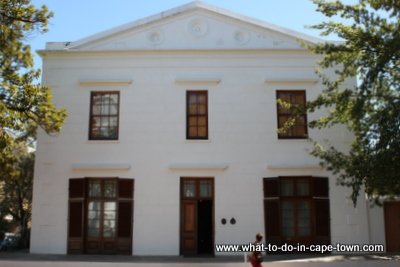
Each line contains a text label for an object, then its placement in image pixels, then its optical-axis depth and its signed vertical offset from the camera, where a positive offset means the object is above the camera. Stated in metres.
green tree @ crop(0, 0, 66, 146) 13.55 +3.79
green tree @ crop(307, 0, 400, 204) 12.13 +3.05
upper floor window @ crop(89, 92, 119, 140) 17.45 +3.27
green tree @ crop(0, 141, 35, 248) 21.44 +0.62
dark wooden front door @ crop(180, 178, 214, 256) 16.50 -0.09
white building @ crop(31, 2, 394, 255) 16.61 +2.14
